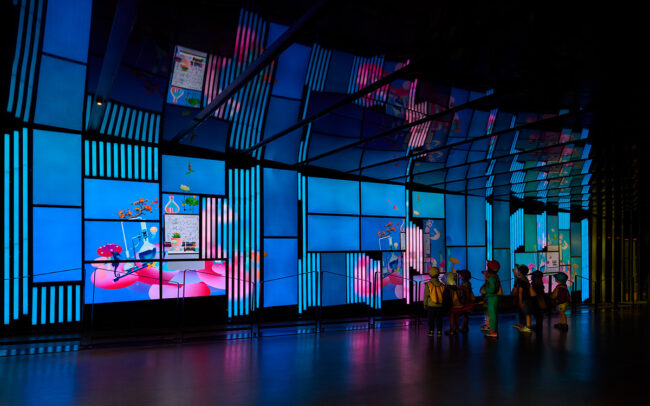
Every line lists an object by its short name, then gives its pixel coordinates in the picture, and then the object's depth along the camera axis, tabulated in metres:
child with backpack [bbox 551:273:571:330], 10.13
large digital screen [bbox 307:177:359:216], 12.09
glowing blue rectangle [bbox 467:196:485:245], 15.71
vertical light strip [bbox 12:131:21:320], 8.14
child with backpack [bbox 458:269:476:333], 9.09
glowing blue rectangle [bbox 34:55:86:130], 7.90
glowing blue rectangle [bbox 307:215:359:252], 11.96
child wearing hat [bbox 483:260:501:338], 8.85
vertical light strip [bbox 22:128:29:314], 8.23
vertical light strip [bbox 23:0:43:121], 7.34
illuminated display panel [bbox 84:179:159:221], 9.04
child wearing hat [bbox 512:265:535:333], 9.75
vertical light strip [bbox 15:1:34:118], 7.28
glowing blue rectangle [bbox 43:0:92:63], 7.43
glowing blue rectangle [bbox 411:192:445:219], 14.35
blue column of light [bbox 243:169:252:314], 10.72
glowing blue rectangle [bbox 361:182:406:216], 13.10
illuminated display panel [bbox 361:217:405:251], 12.94
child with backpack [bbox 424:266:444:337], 8.76
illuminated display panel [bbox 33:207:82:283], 8.36
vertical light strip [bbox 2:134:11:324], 8.04
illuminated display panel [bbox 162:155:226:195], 9.95
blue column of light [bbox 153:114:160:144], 9.50
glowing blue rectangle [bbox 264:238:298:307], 11.09
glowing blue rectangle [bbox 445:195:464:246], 15.13
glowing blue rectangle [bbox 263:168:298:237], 11.25
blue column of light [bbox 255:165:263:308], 10.93
